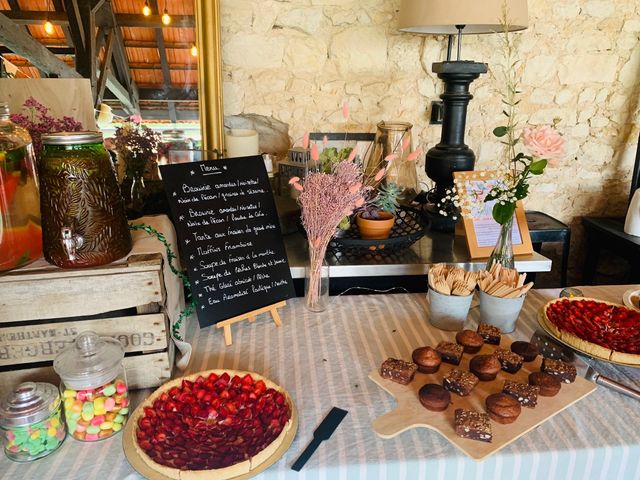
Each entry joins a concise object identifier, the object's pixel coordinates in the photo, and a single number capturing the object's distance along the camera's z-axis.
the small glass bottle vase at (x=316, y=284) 1.27
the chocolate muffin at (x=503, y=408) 0.85
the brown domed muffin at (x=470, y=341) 1.05
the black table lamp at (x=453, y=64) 1.49
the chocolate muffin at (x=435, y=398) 0.88
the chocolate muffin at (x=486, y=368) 0.96
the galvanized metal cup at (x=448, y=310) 1.19
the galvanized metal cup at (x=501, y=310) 1.19
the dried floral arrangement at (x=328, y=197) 1.14
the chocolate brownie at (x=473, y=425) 0.80
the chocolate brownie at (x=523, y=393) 0.89
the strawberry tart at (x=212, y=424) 0.75
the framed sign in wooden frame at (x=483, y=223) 1.50
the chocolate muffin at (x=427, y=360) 0.98
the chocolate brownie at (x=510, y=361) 0.99
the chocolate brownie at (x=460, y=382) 0.92
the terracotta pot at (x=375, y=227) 1.46
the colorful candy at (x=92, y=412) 0.84
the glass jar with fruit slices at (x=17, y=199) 0.89
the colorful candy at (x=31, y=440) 0.79
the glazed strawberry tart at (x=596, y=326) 1.03
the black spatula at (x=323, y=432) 0.80
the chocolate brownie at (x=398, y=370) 0.95
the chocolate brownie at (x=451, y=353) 1.02
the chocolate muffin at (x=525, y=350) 1.03
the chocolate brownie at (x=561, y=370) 0.96
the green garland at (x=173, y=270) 1.07
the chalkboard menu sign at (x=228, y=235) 1.10
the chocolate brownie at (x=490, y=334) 1.10
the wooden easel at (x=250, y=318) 1.14
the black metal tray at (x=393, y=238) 1.44
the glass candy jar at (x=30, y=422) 0.78
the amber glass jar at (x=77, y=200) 0.88
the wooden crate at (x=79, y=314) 0.89
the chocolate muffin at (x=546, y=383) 0.92
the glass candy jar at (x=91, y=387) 0.83
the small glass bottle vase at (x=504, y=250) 1.31
